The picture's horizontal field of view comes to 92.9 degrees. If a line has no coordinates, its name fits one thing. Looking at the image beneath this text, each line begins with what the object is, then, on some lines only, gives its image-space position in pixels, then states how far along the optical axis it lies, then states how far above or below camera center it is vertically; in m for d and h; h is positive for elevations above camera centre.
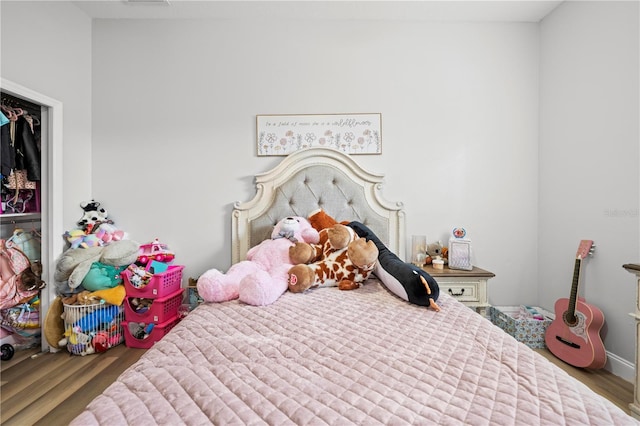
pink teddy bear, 1.57 -0.37
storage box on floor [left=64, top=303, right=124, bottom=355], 2.19 -0.86
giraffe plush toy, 1.79 -0.34
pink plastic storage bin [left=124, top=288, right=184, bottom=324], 2.27 -0.77
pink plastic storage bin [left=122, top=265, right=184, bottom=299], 2.26 -0.57
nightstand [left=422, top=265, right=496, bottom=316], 2.25 -0.57
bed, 0.71 -0.48
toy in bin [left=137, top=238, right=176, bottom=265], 2.41 -0.35
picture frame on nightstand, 2.36 -0.34
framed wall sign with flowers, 2.58 +0.67
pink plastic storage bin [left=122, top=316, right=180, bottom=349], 2.28 -0.96
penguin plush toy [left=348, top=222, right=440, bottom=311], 1.49 -0.37
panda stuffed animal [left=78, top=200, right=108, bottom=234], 2.47 -0.05
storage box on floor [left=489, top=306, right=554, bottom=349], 2.26 -0.88
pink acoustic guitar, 1.94 -0.81
